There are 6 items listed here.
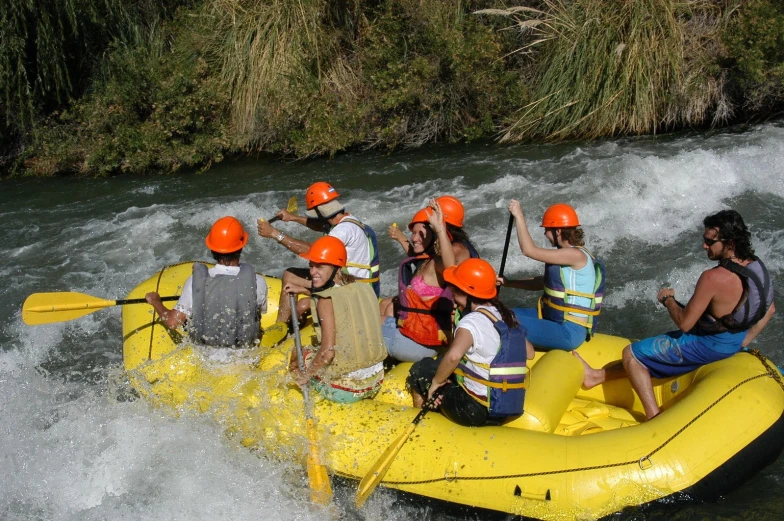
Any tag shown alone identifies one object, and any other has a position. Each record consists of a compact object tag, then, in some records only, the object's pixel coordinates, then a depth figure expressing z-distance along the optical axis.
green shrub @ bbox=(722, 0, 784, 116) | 10.40
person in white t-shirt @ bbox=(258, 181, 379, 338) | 5.05
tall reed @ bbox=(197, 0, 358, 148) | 11.85
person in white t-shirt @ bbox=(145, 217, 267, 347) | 4.55
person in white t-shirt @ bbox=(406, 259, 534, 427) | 3.95
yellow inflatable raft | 3.96
